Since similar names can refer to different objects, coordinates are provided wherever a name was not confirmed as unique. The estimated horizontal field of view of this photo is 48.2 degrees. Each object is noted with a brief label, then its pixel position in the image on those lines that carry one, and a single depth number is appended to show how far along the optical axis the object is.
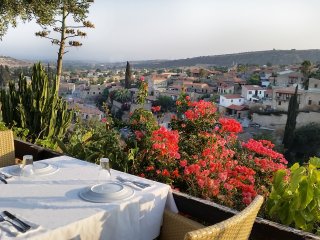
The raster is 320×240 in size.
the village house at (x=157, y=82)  58.56
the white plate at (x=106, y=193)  1.74
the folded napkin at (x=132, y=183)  1.92
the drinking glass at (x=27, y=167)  2.09
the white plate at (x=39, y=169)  2.12
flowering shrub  2.60
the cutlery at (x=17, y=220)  1.45
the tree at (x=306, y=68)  48.56
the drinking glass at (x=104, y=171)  2.04
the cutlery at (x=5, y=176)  2.05
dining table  1.51
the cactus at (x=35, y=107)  5.12
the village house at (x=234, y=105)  42.22
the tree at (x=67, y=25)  8.59
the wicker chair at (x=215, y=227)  1.20
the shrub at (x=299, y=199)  2.05
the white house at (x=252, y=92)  48.94
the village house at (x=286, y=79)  51.65
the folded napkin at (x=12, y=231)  1.37
